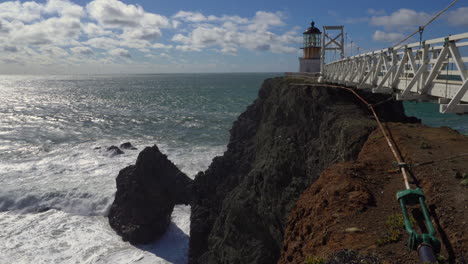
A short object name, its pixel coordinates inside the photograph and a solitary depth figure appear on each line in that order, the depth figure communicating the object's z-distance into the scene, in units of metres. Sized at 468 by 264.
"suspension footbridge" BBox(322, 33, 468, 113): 6.32
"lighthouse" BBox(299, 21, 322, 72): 35.03
